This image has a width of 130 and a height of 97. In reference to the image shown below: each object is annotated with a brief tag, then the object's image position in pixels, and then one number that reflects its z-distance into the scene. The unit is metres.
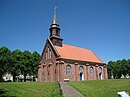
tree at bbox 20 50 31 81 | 37.03
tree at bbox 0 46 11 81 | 34.81
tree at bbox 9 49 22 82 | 35.79
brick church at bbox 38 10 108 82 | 27.00
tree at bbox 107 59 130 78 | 51.57
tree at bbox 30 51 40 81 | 38.74
